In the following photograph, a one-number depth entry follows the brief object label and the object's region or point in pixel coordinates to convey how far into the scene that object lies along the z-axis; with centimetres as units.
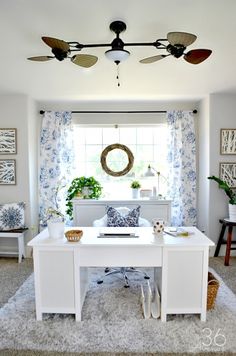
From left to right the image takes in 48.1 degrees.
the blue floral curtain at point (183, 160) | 441
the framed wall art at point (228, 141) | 399
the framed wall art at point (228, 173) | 401
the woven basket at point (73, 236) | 240
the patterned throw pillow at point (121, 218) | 347
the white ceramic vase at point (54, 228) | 249
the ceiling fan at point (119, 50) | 175
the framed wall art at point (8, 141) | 402
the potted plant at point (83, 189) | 422
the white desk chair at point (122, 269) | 326
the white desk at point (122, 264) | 235
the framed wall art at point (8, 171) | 407
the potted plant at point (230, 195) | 374
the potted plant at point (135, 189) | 430
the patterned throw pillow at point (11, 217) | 387
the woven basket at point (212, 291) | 252
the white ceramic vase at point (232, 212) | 375
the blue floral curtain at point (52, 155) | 441
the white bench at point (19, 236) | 379
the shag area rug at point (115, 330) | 208
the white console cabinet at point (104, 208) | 412
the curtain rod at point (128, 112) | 445
